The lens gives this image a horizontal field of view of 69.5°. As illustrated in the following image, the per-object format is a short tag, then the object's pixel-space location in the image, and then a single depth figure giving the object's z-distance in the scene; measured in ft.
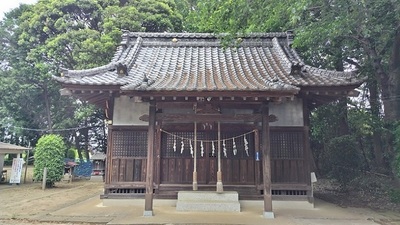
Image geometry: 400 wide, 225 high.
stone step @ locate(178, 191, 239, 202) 26.04
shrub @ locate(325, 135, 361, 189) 40.47
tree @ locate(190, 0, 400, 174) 26.50
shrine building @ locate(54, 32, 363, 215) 26.94
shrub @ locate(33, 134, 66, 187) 50.67
